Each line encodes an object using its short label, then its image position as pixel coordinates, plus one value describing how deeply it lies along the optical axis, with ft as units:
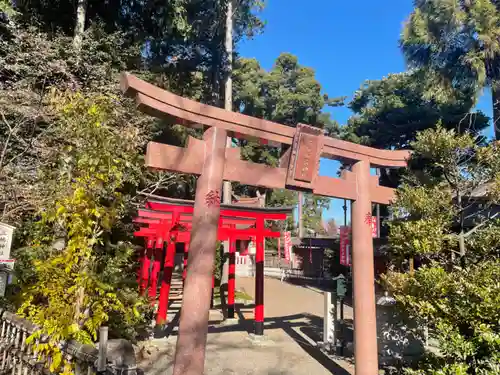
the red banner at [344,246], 55.09
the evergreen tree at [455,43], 33.06
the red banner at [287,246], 74.43
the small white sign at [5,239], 12.95
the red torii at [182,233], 27.76
